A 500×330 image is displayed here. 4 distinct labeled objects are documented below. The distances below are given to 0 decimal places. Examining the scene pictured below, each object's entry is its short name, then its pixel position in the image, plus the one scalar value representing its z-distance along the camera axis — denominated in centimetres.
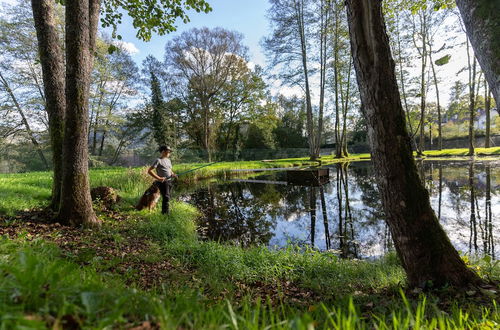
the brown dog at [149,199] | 634
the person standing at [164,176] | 598
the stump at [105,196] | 620
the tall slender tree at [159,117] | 2444
